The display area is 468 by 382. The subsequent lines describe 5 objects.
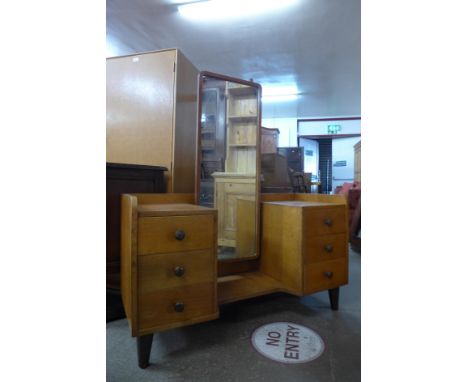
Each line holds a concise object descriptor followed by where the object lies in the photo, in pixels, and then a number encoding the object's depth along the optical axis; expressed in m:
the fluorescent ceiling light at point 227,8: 2.04
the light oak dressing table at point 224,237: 0.93
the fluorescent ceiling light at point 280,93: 4.16
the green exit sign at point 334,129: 6.05
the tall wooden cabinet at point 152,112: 1.50
